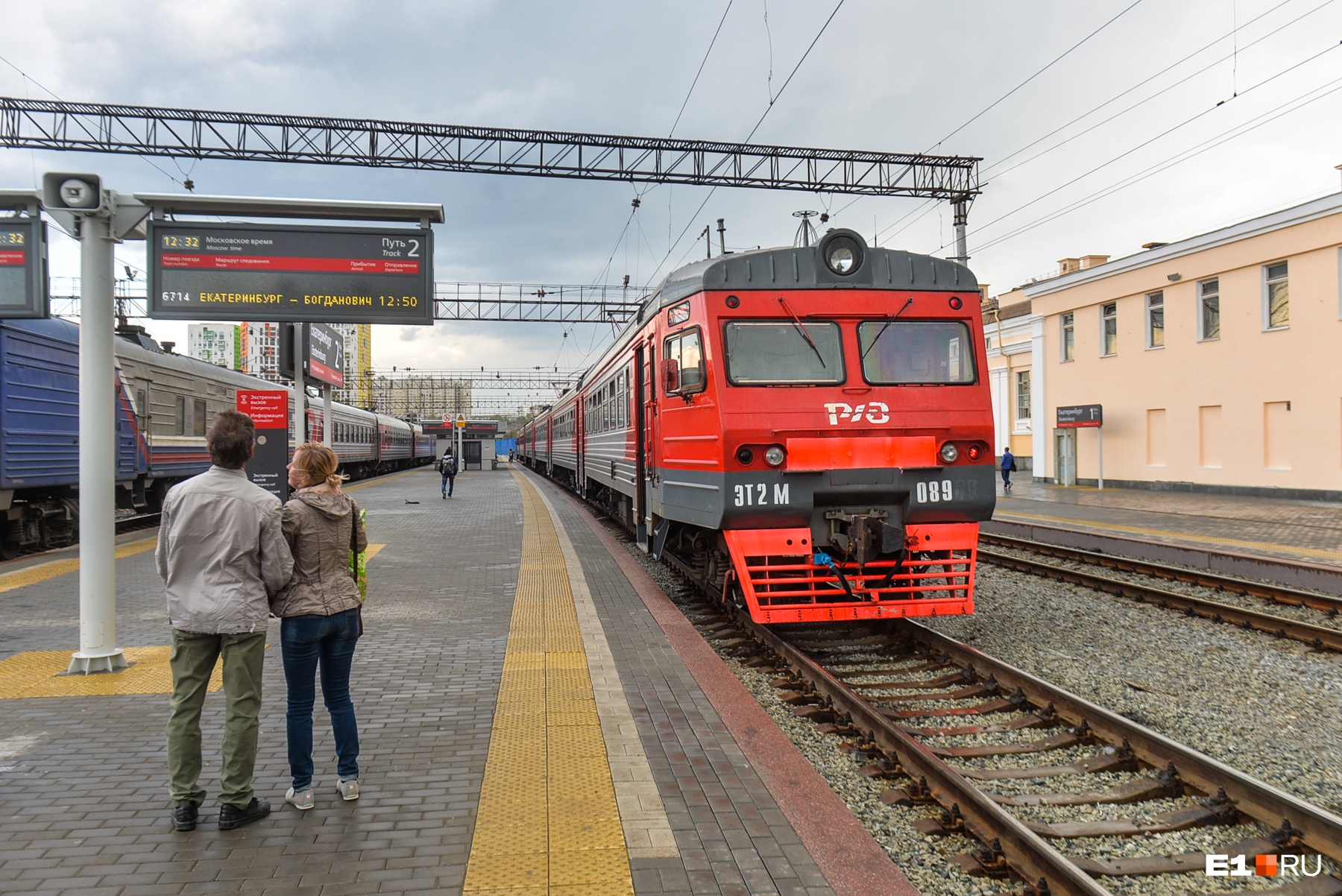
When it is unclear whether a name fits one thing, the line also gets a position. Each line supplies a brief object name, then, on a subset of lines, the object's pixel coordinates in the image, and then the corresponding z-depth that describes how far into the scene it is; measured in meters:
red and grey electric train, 6.32
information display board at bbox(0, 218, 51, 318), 6.12
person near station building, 24.69
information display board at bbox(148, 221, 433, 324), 7.21
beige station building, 19.52
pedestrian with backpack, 23.70
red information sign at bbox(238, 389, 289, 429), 9.03
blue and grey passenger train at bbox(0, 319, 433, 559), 10.94
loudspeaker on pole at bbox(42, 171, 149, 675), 5.62
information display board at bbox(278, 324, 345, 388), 9.58
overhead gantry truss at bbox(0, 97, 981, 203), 16.62
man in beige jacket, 3.39
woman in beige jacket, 3.54
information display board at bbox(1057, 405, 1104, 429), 25.39
